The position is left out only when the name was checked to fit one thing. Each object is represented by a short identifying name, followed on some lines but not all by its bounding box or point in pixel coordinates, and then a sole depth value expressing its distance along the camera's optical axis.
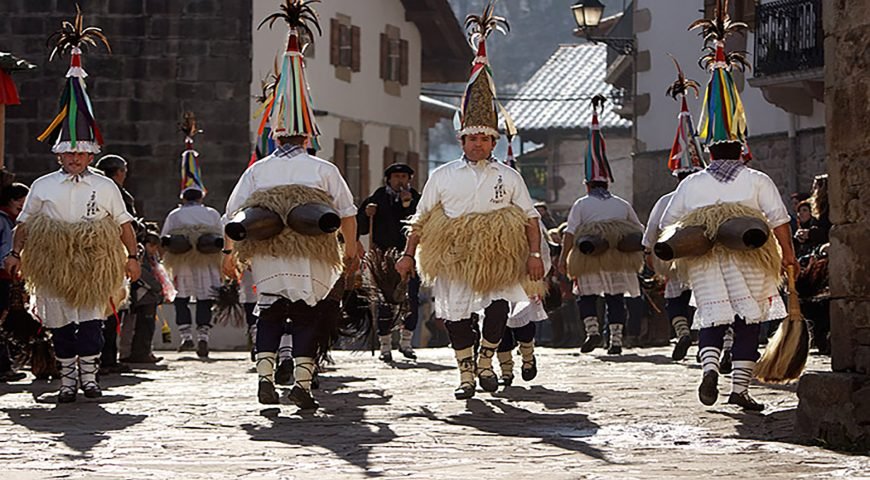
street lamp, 32.31
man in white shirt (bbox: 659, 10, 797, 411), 11.52
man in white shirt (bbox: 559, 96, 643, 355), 18.77
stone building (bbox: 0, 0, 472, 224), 28.97
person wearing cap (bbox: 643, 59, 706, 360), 17.17
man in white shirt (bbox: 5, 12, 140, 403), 12.45
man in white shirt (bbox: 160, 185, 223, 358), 20.70
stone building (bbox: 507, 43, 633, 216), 59.31
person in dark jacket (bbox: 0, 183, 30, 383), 14.33
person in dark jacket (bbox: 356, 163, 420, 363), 17.97
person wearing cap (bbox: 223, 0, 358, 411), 11.55
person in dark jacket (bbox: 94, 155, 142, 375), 15.55
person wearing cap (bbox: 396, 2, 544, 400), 12.26
